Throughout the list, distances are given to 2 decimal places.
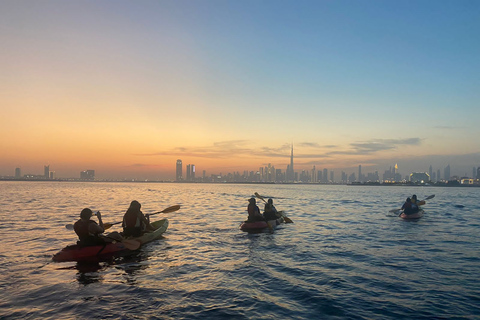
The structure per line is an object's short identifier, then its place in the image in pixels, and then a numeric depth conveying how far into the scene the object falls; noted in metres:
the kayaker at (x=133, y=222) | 15.90
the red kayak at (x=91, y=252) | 12.86
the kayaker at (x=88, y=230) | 13.18
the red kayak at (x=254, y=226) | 21.14
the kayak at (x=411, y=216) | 28.34
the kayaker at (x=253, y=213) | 21.17
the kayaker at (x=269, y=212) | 23.29
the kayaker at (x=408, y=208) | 28.23
